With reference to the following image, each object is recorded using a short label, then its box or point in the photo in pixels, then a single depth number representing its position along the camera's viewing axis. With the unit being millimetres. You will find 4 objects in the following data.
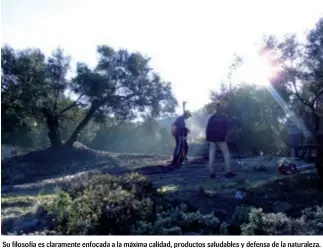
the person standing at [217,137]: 11141
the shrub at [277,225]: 5461
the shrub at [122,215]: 5805
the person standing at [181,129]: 13922
